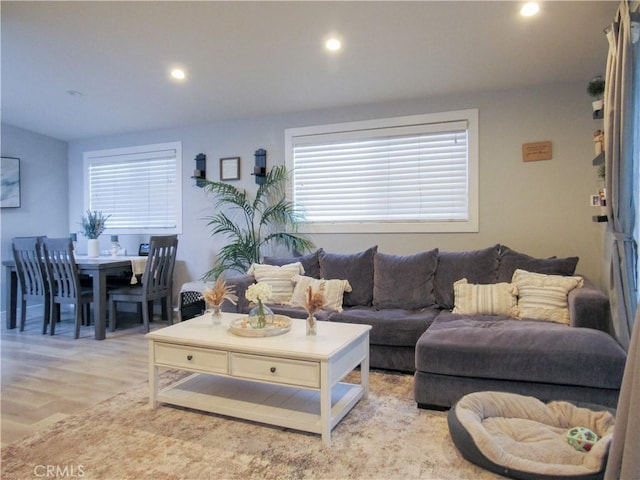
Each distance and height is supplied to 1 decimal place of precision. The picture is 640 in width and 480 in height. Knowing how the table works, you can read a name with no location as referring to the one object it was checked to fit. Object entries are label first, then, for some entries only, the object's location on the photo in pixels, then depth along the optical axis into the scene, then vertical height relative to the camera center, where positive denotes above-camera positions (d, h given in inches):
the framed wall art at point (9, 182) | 208.5 +27.6
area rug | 77.4 -41.5
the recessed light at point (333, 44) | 129.4 +58.1
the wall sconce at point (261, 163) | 186.9 +31.9
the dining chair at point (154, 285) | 180.1 -20.2
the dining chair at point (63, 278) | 171.8 -15.8
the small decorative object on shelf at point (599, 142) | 118.1 +25.5
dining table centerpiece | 203.9 +3.0
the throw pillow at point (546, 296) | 119.3 -17.4
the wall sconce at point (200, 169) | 200.7 +31.8
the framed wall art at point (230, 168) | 194.2 +31.0
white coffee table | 88.8 -29.1
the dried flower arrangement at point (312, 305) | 99.9 -15.8
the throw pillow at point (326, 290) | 145.6 -18.4
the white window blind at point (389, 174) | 158.6 +24.4
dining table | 171.6 -15.1
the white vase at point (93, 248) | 203.6 -4.5
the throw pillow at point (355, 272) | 150.9 -12.7
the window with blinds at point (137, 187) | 212.4 +26.2
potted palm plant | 183.2 +6.3
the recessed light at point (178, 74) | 154.2 +59.0
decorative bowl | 100.0 -21.4
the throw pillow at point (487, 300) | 128.2 -19.4
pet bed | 69.2 -36.2
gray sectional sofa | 91.6 -23.9
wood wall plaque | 146.3 +28.2
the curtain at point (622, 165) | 95.5 +15.6
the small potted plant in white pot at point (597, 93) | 116.3 +39.8
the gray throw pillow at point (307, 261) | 161.6 -9.3
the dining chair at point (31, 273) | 179.2 -14.6
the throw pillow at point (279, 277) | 152.6 -14.3
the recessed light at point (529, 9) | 107.5 +56.6
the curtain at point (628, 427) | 49.1 -22.8
